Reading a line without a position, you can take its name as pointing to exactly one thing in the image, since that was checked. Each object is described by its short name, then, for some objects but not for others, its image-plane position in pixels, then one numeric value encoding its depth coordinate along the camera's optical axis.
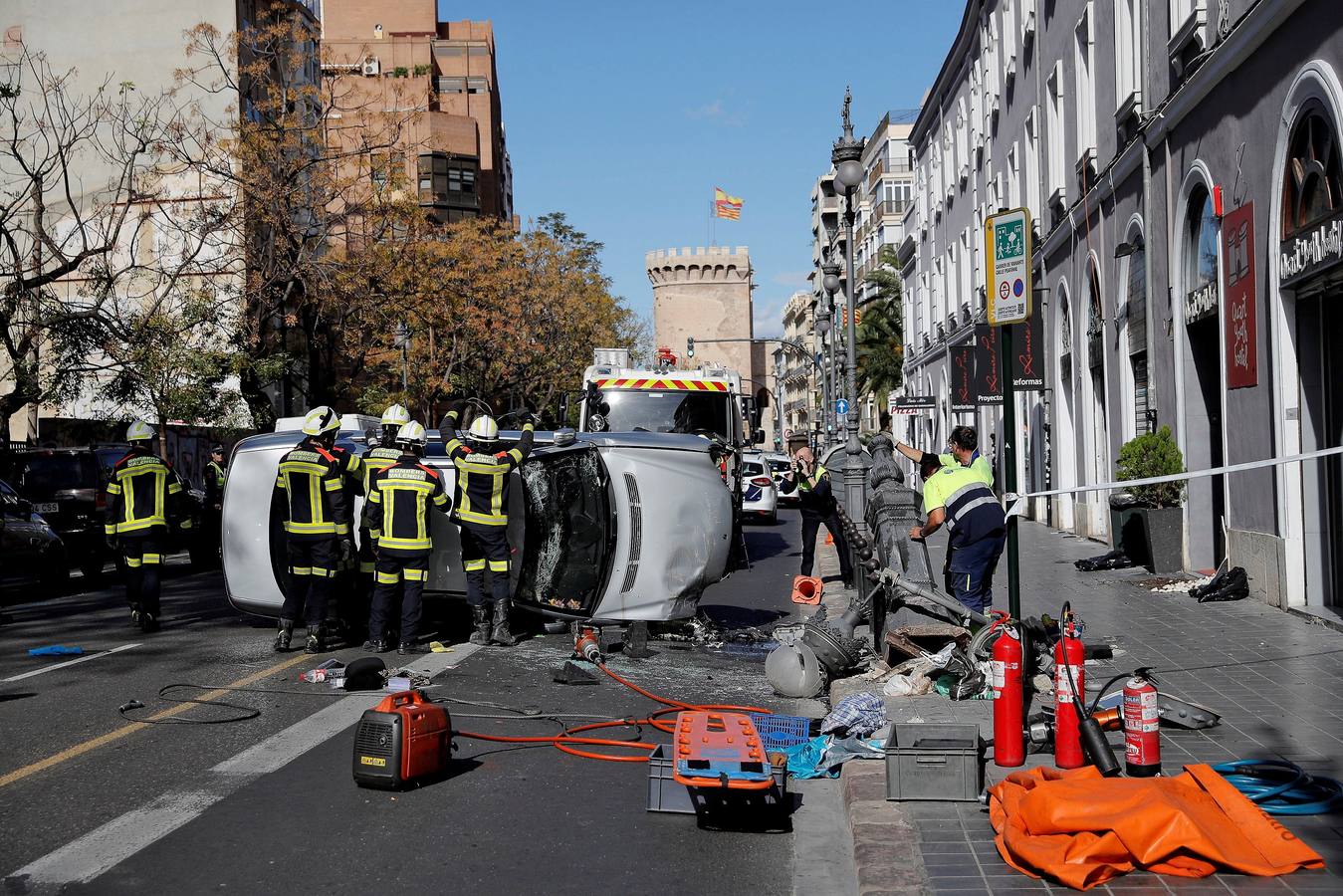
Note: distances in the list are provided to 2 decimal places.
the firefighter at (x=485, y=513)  11.57
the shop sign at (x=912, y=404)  28.47
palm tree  65.62
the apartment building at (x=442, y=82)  77.88
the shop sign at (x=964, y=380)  24.75
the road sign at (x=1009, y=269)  7.54
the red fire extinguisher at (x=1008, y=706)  6.45
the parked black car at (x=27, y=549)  17.09
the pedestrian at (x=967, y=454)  10.38
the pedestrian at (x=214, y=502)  21.30
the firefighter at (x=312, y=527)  11.30
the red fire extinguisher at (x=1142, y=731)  6.00
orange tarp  4.83
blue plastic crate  7.24
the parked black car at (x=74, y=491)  20.06
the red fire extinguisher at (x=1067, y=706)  6.36
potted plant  16.06
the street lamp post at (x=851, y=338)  17.08
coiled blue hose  5.52
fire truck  19.91
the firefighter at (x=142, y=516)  12.81
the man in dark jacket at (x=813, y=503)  17.39
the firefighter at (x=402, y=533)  11.14
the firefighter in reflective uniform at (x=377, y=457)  11.58
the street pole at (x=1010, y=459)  7.45
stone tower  111.12
